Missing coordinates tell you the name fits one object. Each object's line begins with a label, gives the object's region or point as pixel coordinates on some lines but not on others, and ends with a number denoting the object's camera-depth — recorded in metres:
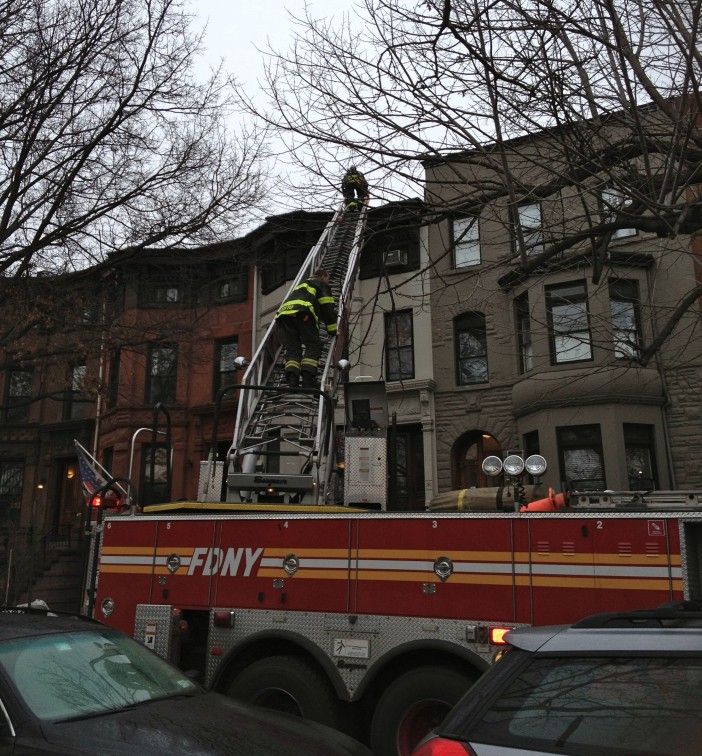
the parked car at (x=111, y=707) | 3.26
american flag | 11.09
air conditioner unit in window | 18.48
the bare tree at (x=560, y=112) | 5.84
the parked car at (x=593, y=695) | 2.24
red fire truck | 4.83
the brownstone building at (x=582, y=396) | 13.99
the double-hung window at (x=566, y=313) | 14.77
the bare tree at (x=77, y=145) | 10.47
